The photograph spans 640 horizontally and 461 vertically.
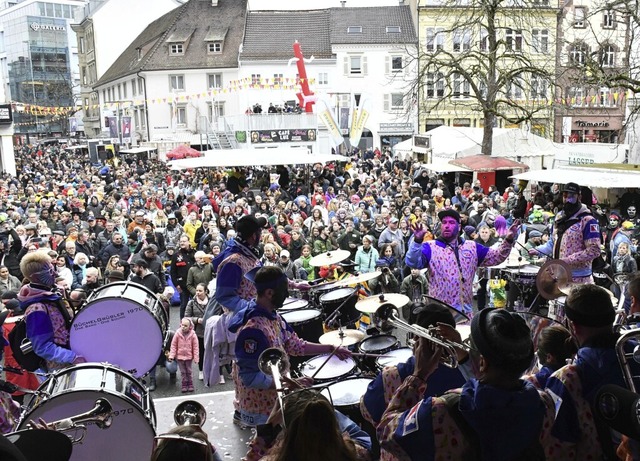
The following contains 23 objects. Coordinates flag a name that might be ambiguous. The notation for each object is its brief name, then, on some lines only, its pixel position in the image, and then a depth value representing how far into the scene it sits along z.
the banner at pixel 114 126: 45.62
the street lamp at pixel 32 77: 77.31
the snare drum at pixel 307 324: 6.07
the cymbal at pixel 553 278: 5.67
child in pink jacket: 8.16
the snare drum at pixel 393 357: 4.64
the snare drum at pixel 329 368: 4.49
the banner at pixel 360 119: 21.15
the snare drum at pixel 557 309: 6.20
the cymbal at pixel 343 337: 4.96
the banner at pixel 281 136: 30.14
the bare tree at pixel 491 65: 21.39
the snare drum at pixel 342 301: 6.70
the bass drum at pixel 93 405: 3.78
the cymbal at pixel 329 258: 7.33
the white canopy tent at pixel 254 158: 15.90
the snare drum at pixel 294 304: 6.50
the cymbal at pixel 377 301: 5.75
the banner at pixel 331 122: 20.67
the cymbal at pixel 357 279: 6.32
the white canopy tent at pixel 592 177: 13.08
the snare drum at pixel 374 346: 4.81
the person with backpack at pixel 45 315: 4.59
